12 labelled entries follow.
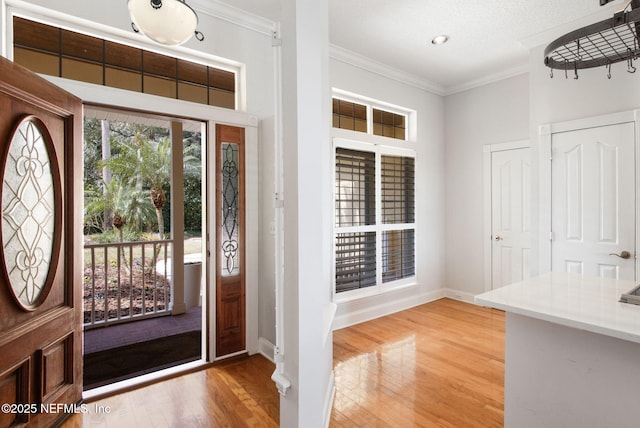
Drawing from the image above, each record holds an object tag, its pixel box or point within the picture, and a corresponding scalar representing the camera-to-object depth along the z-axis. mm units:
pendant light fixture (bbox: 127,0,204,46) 1678
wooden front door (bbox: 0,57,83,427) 1749
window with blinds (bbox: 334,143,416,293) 3957
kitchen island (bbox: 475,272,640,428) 1367
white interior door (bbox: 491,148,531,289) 4273
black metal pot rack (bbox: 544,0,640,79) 1195
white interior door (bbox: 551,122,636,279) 2939
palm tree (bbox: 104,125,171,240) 5078
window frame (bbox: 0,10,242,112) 2137
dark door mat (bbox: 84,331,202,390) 2723
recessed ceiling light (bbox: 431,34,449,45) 3506
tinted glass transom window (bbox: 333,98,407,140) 4043
